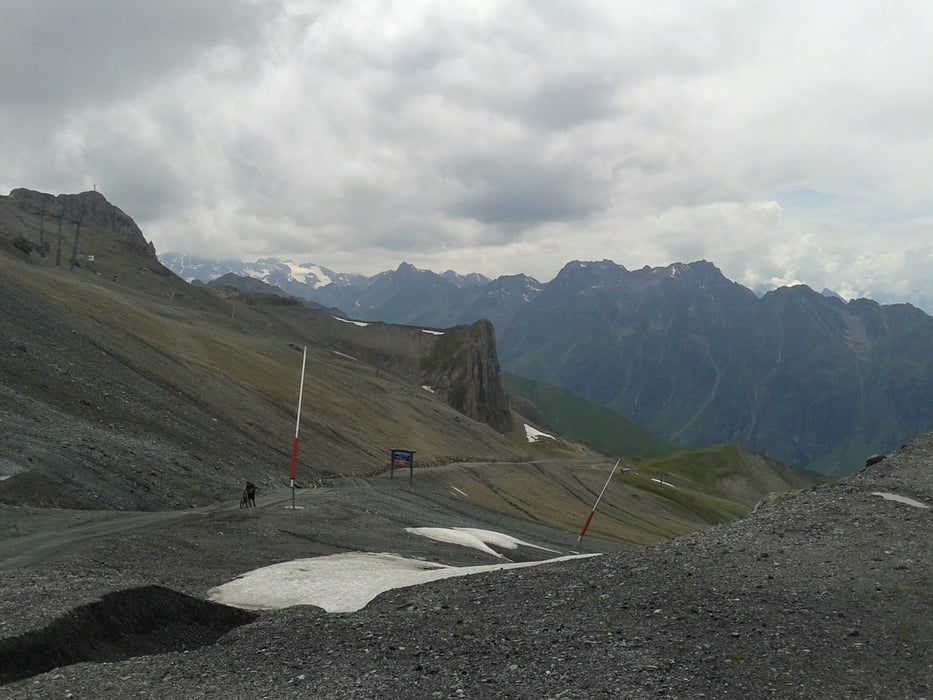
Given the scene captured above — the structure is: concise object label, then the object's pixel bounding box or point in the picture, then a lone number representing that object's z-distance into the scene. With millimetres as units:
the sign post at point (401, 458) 56356
